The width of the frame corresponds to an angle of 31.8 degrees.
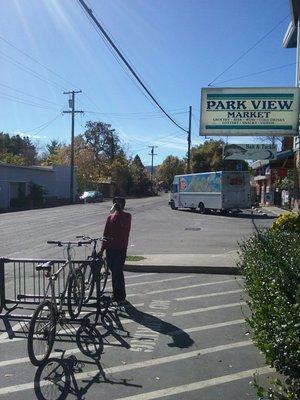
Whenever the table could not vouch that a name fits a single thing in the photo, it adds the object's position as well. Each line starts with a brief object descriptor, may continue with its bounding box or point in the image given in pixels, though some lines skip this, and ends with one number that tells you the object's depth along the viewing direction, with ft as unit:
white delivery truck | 113.70
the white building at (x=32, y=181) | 157.07
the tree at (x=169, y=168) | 423.23
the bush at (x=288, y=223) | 39.45
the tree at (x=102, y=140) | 316.19
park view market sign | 48.80
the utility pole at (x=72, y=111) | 185.99
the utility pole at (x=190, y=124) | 177.27
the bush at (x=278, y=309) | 12.97
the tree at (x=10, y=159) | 237.68
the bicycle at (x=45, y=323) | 18.08
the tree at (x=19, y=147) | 331.16
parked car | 197.34
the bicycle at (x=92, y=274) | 25.05
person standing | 27.55
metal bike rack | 24.75
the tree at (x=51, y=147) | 392.68
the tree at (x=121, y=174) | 281.33
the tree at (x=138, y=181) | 296.10
